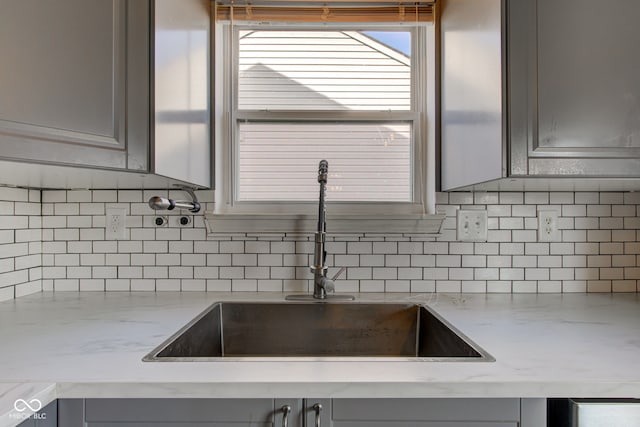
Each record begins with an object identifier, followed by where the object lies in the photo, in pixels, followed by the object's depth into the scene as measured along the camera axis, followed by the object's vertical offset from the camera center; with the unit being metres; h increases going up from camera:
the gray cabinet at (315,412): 0.75 -0.37
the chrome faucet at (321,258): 1.38 -0.16
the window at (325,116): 1.61 +0.37
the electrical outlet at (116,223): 1.52 -0.05
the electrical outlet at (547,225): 1.52 -0.05
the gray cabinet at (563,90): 1.02 +0.30
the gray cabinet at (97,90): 0.82 +0.28
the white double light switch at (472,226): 1.52 -0.06
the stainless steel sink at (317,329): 1.35 -0.39
